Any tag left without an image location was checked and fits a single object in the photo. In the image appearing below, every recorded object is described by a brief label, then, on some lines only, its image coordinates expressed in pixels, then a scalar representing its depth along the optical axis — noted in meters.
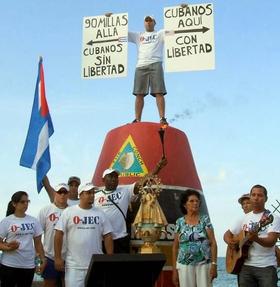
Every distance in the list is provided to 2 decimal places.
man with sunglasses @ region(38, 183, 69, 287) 5.88
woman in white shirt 5.37
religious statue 6.20
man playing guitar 4.85
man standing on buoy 7.72
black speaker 3.82
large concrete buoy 7.17
